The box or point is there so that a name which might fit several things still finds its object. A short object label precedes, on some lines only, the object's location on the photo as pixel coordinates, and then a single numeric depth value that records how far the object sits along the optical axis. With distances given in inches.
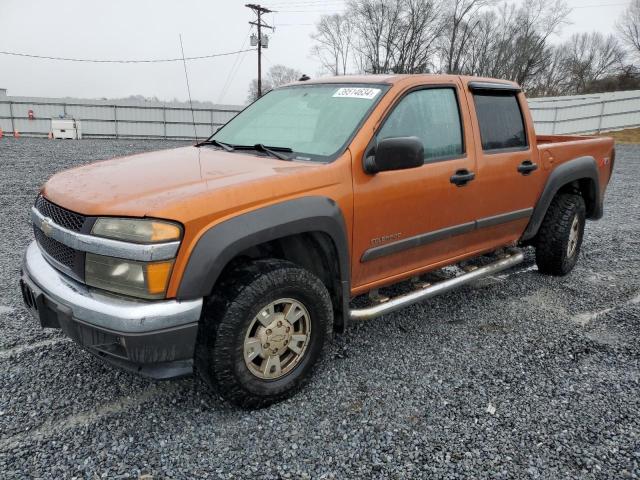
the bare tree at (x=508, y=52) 1791.3
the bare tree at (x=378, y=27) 1813.5
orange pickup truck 88.4
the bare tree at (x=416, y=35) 1780.3
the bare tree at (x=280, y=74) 2394.3
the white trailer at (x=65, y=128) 868.6
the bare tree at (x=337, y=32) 2006.4
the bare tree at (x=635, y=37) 1716.3
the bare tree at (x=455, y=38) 1756.9
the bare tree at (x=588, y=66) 1785.2
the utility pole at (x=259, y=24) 1109.1
